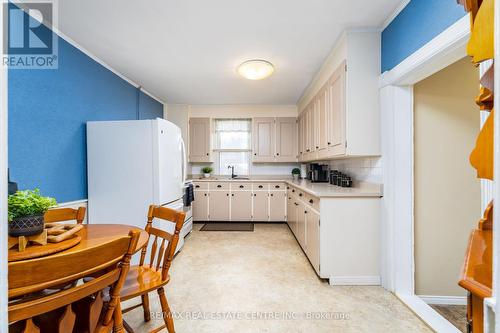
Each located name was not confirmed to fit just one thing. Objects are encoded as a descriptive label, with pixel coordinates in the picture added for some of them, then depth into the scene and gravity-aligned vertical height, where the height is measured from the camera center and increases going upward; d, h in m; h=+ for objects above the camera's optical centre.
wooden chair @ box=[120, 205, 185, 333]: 1.41 -0.71
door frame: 2.11 -0.17
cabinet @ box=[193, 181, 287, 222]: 4.70 -0.68
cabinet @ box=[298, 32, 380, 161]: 2.31 +0.72
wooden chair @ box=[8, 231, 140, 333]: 0.68 -0.40
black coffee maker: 3.98 -0.11
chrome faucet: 5.24 -0.08
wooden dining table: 1.06 -0.40
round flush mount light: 2.82 +1.19
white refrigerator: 2.60 -0.03
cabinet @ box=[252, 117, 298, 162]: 4.99 +0.58
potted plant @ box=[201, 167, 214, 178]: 5.16 -0.09
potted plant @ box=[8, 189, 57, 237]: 1.05 -0.21
